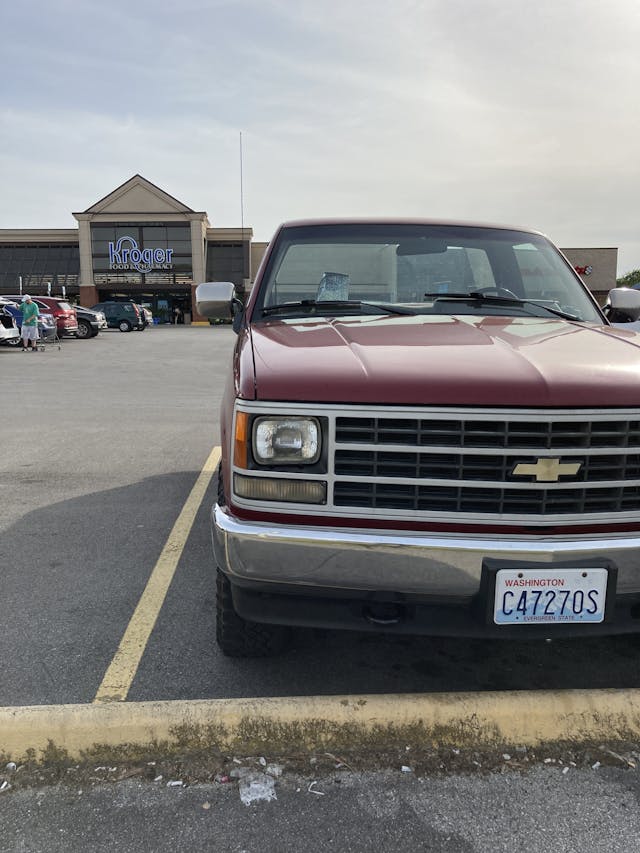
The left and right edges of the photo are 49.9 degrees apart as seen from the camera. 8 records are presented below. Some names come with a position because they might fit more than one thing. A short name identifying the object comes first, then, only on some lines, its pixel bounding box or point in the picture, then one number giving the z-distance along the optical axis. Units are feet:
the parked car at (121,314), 117.91
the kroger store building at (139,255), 164.76
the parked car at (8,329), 68.69
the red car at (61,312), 83.85
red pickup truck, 7.14
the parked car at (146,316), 122.72
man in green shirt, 66.69
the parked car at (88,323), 93.35
